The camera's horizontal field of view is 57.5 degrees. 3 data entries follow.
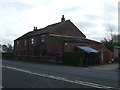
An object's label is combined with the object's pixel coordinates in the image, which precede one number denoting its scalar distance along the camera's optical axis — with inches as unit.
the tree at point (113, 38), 1325.9
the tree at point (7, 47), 2170.8
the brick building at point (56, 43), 787.5
